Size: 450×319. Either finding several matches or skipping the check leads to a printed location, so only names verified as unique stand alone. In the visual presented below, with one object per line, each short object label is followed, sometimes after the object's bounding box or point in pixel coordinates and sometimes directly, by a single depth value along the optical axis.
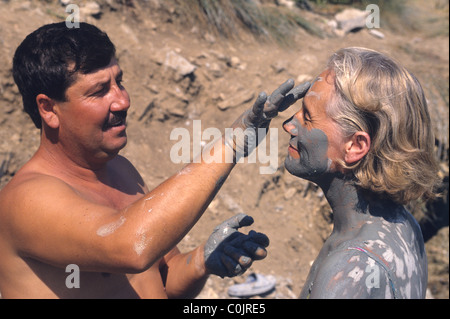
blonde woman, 2.05
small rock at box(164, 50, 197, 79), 5.45
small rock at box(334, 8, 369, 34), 7.34
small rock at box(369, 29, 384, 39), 7.51
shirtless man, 2.04
